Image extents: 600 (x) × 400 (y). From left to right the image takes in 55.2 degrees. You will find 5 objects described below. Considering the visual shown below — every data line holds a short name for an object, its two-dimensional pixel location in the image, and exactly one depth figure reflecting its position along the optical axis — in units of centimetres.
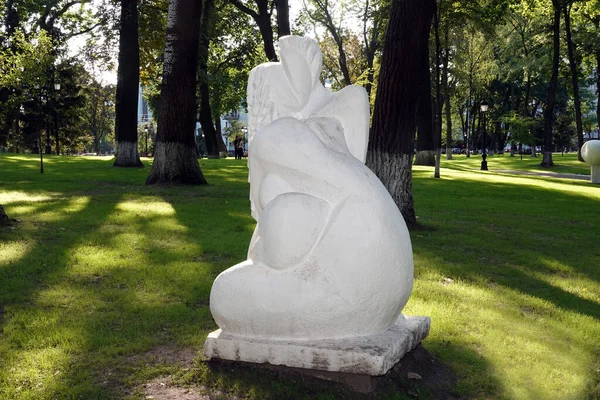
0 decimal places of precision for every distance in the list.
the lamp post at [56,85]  2184
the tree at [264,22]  2219
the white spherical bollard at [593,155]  2052
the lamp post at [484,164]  2985
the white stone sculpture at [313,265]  349
